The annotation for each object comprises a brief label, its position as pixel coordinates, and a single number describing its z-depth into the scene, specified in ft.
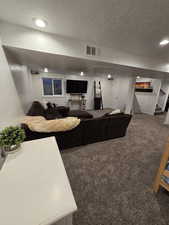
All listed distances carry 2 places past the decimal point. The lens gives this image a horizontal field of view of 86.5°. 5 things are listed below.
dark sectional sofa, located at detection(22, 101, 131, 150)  6.91
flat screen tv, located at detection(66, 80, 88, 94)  18.20
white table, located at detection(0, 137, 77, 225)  1.63
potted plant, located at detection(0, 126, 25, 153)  3.14
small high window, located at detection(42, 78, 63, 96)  17.71
